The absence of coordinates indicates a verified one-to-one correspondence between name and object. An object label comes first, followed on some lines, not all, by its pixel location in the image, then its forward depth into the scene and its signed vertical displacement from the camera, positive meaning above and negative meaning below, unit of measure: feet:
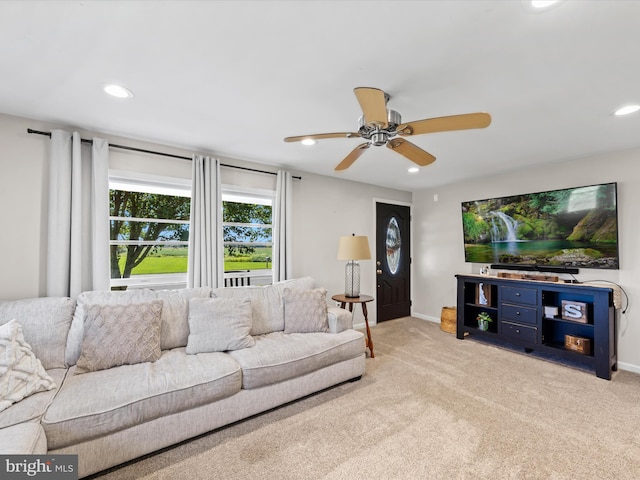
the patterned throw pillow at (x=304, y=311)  9.81 -2.21
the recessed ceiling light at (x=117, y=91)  6.58 +3.57
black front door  16.66 -0.87
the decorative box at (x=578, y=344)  10.55 -3.57
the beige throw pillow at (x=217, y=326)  8.05 -2.25
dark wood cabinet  10.04 -2.79
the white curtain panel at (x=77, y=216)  8.22 +0.87
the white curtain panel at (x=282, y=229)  12.40 +0.72
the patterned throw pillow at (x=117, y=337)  6.87 -2.22
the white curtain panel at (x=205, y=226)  10.37 +0.70
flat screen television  10.78 +0.72
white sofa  5.41 -2.88
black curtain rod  8.22 +3.16
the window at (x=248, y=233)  11.98 +0.57
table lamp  12.02 -0.20
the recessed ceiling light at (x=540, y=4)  4.17 +3.47
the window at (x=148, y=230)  9.73 +0.54
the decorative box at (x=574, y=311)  10.65 -2.39
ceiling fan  5.25 +2.46
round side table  11.44 -2.15
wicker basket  14.75 -3.74
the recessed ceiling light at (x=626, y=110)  7.30 +3.45
